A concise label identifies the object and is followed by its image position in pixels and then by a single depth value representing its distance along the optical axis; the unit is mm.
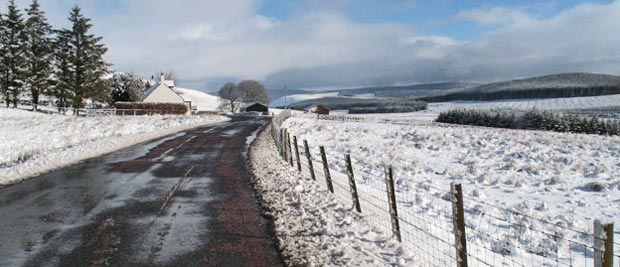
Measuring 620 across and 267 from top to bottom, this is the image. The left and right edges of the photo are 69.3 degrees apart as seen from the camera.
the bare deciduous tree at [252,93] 148875
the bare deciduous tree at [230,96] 150875
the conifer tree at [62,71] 55625
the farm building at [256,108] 126125
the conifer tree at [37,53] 53688
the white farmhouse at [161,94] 84125
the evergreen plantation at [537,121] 66875
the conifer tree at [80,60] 56656
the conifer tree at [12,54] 51688
